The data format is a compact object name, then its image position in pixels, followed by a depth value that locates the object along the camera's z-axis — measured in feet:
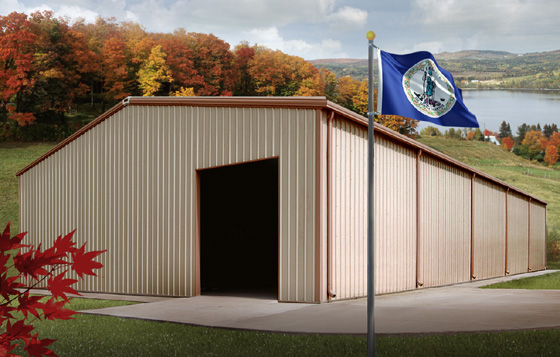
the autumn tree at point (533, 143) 409.69
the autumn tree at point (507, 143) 456.86
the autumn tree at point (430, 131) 424.50
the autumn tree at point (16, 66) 195.72
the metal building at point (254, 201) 47.09
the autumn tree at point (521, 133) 463.58
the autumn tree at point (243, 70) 276.82
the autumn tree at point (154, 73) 233.96
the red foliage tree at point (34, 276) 13.62
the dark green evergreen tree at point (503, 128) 495.00
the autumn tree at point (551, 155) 383.65
